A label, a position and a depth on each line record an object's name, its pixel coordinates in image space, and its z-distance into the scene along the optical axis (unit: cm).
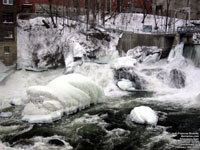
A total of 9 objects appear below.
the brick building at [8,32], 2663
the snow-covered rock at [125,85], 2369
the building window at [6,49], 2683
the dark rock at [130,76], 2458
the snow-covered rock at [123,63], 2562
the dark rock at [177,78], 2461
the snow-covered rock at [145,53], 2844
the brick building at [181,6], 4800
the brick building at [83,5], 3691
